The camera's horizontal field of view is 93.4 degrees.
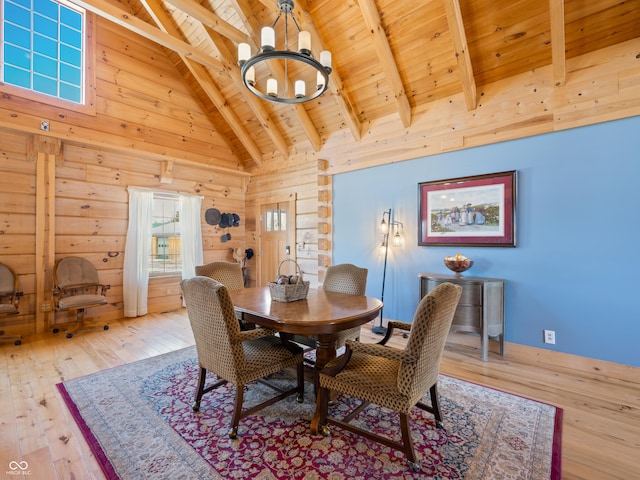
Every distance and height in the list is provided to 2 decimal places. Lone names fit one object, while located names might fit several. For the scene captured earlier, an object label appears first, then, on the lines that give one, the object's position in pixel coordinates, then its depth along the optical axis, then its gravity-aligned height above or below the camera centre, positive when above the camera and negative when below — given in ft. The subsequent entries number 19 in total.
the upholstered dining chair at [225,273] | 10.22 -1.13
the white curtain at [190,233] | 17.67 +0.43
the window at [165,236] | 16.90 +0.25
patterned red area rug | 5.21 -3.96
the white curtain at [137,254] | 15.26 -0.69
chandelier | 6.71 +4.26
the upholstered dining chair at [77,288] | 12.32 -2.12
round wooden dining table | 6.00 -1.58
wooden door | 17.88 +0.21
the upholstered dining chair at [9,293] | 11.20 -1.99
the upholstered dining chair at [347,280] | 9.57 -1.29
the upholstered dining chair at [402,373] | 5.11 -2.57
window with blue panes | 12.57 +8.54
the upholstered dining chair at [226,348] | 5.98 -2.34
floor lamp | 12.78 +0.07
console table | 9.82 -2.27
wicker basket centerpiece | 7.62 -1.23
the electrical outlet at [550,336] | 9.62 -3.07
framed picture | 10.43 +1.11
